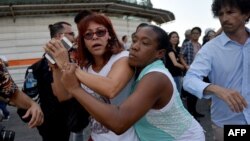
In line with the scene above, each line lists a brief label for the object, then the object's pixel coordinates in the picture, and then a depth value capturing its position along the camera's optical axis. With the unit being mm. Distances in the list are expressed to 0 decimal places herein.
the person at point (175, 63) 4525
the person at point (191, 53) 4599
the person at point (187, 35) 5391
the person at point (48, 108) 2070
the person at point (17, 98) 1442
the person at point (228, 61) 1550
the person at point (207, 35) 4786
